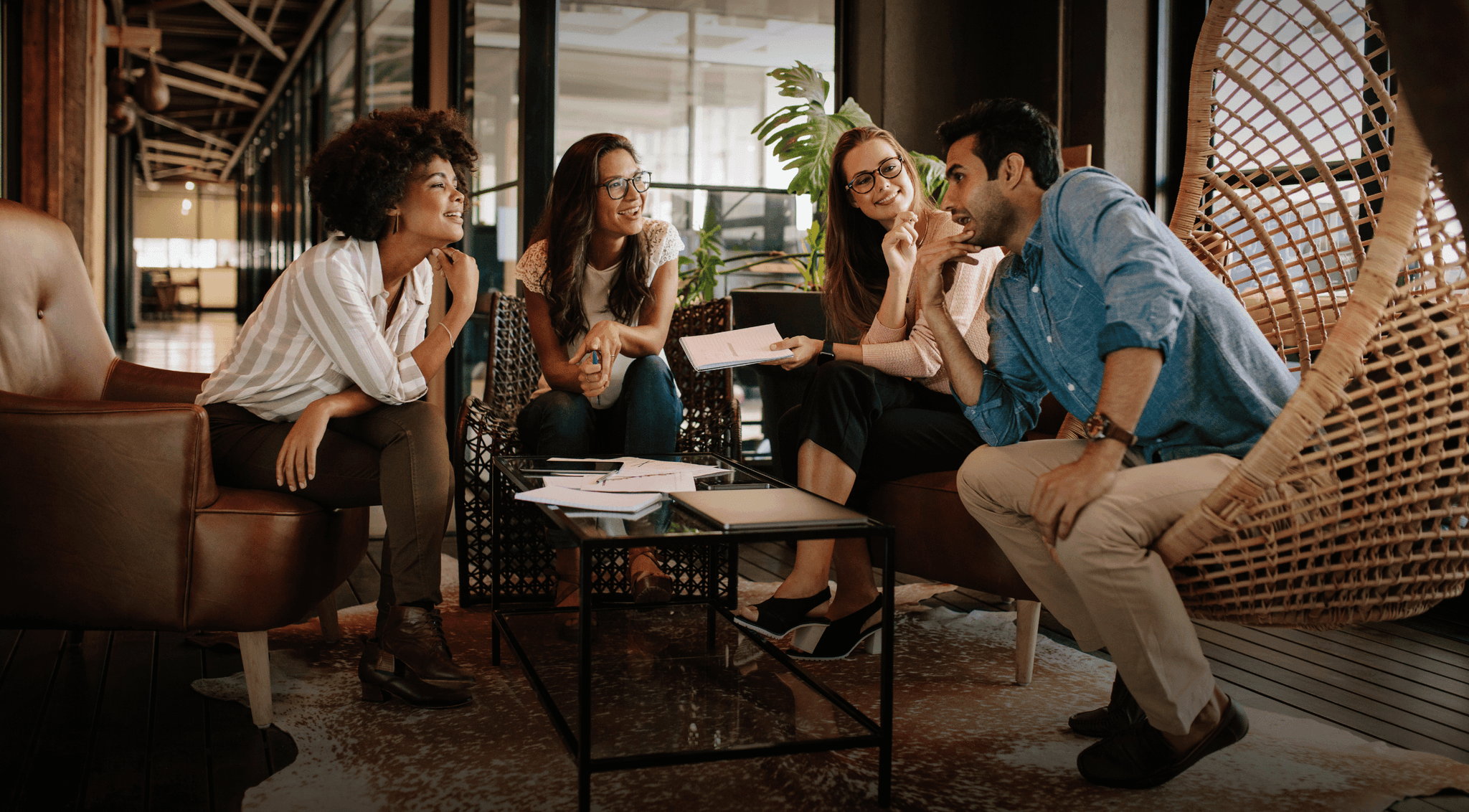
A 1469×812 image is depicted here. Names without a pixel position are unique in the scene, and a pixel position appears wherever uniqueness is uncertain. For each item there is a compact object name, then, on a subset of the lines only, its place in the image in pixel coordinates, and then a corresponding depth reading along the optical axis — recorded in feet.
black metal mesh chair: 7.63
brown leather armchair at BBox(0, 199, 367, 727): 5.24
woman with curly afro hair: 5.96
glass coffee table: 4.29
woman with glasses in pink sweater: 6.77
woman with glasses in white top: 7.52
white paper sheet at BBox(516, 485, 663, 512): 4.78
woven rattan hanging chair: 4.12
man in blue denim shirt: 4.50
